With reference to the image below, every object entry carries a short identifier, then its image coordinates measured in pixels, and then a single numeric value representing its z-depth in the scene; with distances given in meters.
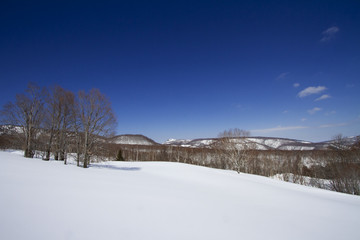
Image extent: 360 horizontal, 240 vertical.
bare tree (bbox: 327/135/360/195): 22.17
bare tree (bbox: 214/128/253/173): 25.09
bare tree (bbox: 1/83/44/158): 15.66
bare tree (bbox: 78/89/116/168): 14.54
